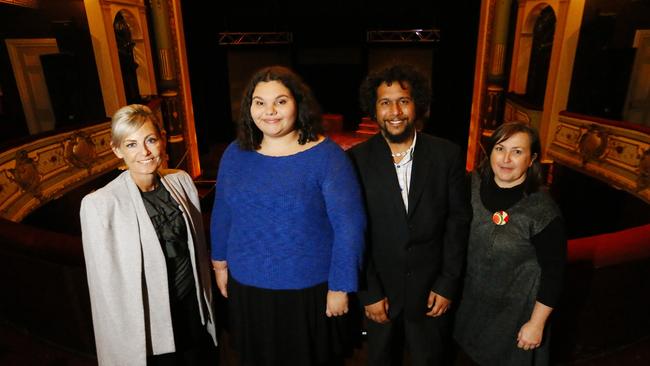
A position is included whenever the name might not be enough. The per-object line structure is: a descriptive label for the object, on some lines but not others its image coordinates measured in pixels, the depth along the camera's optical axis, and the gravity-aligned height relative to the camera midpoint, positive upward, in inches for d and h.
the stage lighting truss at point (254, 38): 354.9 +19.1
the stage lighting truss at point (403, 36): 318.3 +16.8
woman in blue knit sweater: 48.1 -19.7
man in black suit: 54.1 -19.8
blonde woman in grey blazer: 48.4 -23.7
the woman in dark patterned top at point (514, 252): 49.7 -24.7
